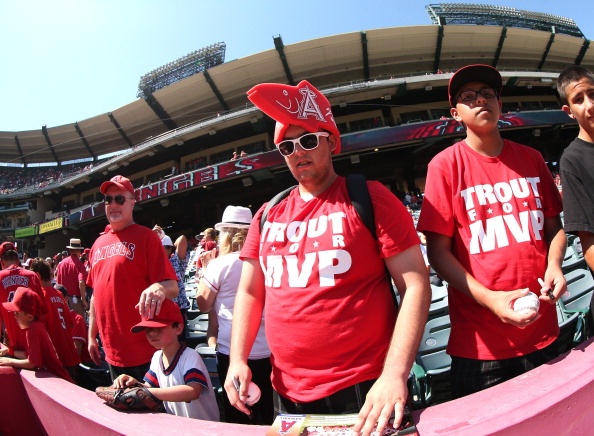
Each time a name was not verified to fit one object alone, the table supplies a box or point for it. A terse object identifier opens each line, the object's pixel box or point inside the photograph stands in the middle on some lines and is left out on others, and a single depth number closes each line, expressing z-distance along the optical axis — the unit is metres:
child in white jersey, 1.79
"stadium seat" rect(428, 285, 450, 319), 3.04
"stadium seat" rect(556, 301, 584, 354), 2.22
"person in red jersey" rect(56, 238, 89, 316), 6.17
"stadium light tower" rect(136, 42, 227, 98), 27.59
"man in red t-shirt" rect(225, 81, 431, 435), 1.14
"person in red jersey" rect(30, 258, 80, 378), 2.84
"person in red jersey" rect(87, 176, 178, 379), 2.15
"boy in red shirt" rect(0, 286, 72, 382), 2.27
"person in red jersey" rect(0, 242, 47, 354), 2.64
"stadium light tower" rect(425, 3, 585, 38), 26.08
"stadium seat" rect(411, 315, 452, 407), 2.06
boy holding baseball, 1.28
